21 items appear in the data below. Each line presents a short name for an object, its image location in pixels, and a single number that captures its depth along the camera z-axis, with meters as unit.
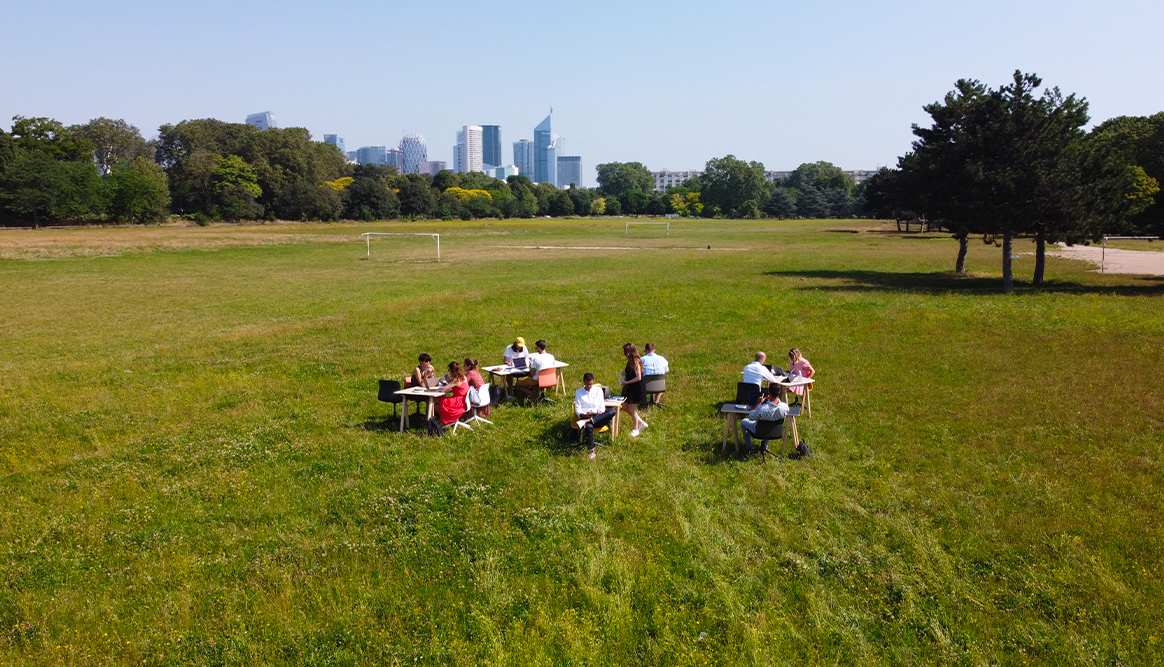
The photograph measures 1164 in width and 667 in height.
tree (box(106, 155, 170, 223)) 93.88
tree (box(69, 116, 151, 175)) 120.81
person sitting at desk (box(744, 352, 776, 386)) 12.49
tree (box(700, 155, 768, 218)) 180.38
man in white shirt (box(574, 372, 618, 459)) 11.23
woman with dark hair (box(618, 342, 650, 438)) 12.73
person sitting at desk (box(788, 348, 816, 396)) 13.18
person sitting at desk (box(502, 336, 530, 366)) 14.06
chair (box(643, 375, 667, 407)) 13.23
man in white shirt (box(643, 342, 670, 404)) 13.30
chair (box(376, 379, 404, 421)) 12.60
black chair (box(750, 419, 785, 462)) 10.55
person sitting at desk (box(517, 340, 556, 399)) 13.85
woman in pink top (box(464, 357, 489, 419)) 12.57
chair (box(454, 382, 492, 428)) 12.51
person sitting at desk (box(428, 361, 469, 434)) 12.26
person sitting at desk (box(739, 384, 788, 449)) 10.45
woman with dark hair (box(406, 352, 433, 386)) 12.60
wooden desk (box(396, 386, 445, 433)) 12.17
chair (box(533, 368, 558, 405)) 13.95
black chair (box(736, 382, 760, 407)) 11.74
